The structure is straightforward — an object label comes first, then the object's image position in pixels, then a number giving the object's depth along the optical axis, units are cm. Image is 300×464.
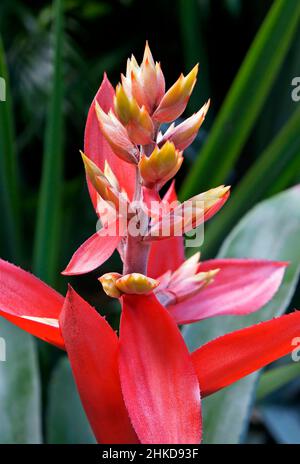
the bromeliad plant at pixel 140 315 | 65
